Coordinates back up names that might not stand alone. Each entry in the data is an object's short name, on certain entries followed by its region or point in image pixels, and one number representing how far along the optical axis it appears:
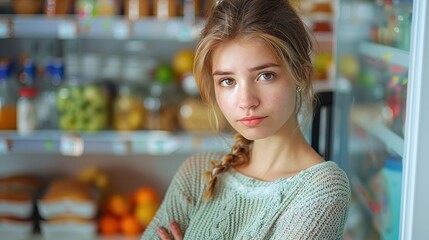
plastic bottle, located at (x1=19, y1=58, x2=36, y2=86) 3.01
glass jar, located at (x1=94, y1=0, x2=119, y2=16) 2.89
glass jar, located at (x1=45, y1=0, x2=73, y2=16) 2.94
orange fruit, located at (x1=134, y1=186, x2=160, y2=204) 3.06
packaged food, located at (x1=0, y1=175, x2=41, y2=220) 2.97
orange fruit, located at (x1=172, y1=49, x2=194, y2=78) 3.02
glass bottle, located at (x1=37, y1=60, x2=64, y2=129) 3.00
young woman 1.14
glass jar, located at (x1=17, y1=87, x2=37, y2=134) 2.89
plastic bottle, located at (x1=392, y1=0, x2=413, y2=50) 1.61
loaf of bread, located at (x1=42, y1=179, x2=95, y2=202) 2.96
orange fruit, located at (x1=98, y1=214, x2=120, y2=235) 3.01
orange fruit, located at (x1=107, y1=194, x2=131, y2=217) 3.06
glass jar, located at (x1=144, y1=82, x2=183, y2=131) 2.96
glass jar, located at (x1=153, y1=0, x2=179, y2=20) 2.88
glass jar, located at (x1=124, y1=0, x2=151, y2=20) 2.90
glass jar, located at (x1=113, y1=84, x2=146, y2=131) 2.93
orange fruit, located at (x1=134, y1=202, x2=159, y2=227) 3.00
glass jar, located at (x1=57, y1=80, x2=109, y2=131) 2.91
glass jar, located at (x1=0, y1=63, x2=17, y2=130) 2.92
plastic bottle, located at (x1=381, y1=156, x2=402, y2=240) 1.66
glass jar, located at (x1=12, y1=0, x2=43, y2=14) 2.94
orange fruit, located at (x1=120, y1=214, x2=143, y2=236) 3.02
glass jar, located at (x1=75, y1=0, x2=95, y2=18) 2.89
